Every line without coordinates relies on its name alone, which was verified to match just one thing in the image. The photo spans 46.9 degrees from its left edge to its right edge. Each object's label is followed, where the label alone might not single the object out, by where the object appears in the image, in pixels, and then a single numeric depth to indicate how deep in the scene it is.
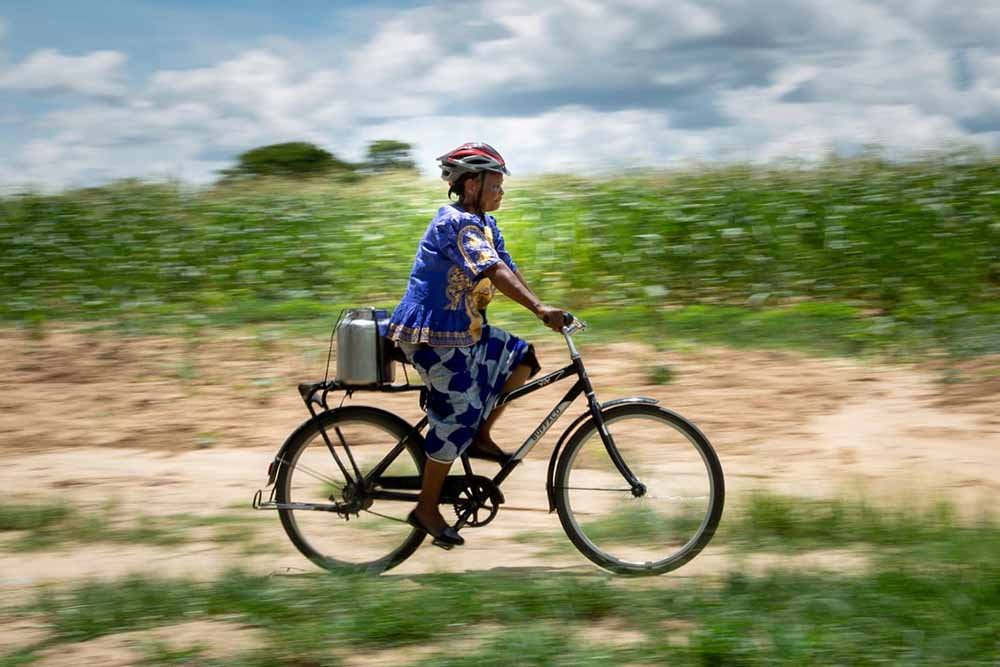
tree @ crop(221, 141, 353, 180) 20.92
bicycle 5.45
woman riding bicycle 5.25
